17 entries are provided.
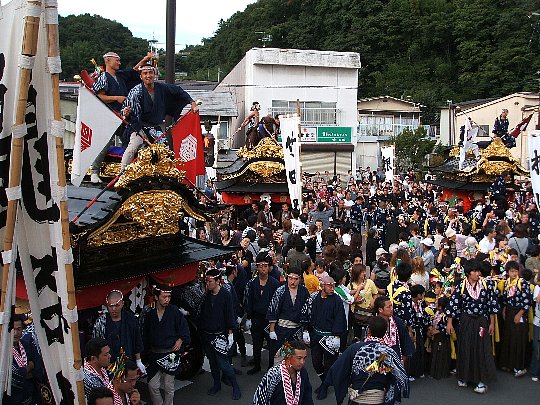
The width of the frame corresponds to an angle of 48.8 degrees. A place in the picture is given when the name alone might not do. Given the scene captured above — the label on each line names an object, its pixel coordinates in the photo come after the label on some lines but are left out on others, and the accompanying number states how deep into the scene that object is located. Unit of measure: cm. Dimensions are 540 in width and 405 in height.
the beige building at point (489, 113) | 3325
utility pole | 825
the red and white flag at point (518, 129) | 1714
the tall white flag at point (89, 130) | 649
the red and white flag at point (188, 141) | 824
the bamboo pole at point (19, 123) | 351
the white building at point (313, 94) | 3297
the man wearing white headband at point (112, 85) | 805
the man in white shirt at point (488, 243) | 982
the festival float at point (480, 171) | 1669
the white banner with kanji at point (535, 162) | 926
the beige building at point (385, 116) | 4250
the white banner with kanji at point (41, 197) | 371
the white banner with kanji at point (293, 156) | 1263
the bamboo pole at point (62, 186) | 367
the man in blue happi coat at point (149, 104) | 757
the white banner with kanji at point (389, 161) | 2131
